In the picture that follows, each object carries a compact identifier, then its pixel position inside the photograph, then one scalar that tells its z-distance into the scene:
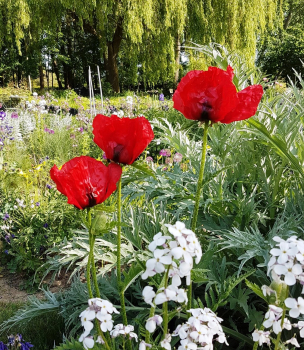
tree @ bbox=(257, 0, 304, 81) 18.03
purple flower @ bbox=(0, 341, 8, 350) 1.36
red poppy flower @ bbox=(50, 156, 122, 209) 0.83
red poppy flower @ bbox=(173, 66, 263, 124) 0.87
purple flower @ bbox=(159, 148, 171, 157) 3.02
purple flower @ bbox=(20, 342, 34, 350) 1.38
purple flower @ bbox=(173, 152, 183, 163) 2.46
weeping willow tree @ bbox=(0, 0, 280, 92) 9.28
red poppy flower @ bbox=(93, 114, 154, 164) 0.88
